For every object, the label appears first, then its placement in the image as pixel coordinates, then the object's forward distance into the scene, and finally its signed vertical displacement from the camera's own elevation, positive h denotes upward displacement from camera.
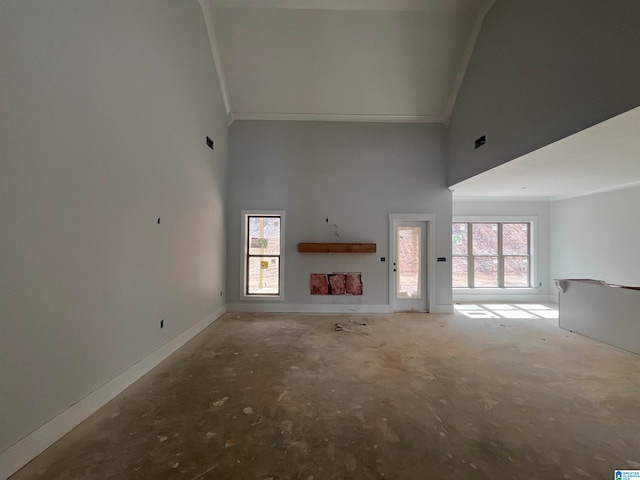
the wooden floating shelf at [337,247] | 5.35 -0.04
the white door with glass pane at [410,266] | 5.67 -0.43
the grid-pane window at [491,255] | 6.94 -0.22
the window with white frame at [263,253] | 5.60 -0.18
